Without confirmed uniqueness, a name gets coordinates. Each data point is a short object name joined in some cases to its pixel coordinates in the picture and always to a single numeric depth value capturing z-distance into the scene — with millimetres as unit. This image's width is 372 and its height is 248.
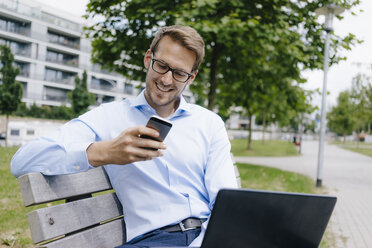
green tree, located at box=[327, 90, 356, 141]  51188
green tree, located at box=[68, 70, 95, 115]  34719
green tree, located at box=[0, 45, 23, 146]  15431
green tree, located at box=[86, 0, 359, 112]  7480
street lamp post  8695
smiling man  1964
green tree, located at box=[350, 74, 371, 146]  30602
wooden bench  1586
